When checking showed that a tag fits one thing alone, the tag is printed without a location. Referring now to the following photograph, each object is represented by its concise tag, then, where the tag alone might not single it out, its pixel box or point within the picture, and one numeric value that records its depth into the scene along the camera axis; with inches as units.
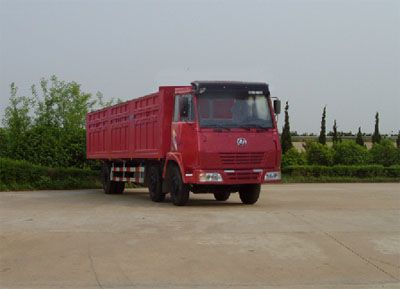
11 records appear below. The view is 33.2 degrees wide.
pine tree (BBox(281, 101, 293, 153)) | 1683.8
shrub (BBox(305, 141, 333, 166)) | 1438.2
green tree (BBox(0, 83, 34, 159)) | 1135.6
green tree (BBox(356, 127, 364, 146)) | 2006.6
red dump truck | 609.6
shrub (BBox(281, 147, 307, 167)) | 1416.1
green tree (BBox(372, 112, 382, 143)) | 2106.3
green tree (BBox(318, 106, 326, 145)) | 1966.9
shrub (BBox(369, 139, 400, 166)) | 1466.5
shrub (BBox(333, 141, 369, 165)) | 1440.7
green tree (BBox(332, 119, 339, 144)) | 2065.0
